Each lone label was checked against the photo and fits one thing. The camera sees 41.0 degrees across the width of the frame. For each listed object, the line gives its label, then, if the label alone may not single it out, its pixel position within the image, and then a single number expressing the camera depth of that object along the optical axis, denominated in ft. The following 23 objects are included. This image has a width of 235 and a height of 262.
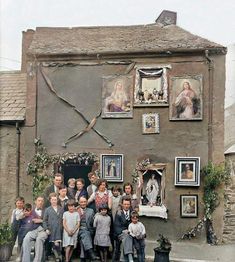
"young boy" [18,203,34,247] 11.98
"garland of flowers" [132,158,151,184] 15.10
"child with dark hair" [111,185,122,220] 12.39
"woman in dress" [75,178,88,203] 12.60
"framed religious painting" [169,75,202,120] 14.85
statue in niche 14.98
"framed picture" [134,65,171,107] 15.00
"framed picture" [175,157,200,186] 14.86
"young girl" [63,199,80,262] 11.82
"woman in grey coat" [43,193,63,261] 11.81
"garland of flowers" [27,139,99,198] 15.29
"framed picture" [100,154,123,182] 15.15
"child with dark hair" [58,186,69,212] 12.08
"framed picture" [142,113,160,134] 14.99
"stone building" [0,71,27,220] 15.55
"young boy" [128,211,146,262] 11.71
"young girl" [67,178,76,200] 12.68
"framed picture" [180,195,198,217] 14.84
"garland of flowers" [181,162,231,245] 14.72
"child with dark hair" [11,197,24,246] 12.15
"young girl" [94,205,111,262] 11.85
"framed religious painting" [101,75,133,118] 15.15
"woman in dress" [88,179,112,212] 12.27
